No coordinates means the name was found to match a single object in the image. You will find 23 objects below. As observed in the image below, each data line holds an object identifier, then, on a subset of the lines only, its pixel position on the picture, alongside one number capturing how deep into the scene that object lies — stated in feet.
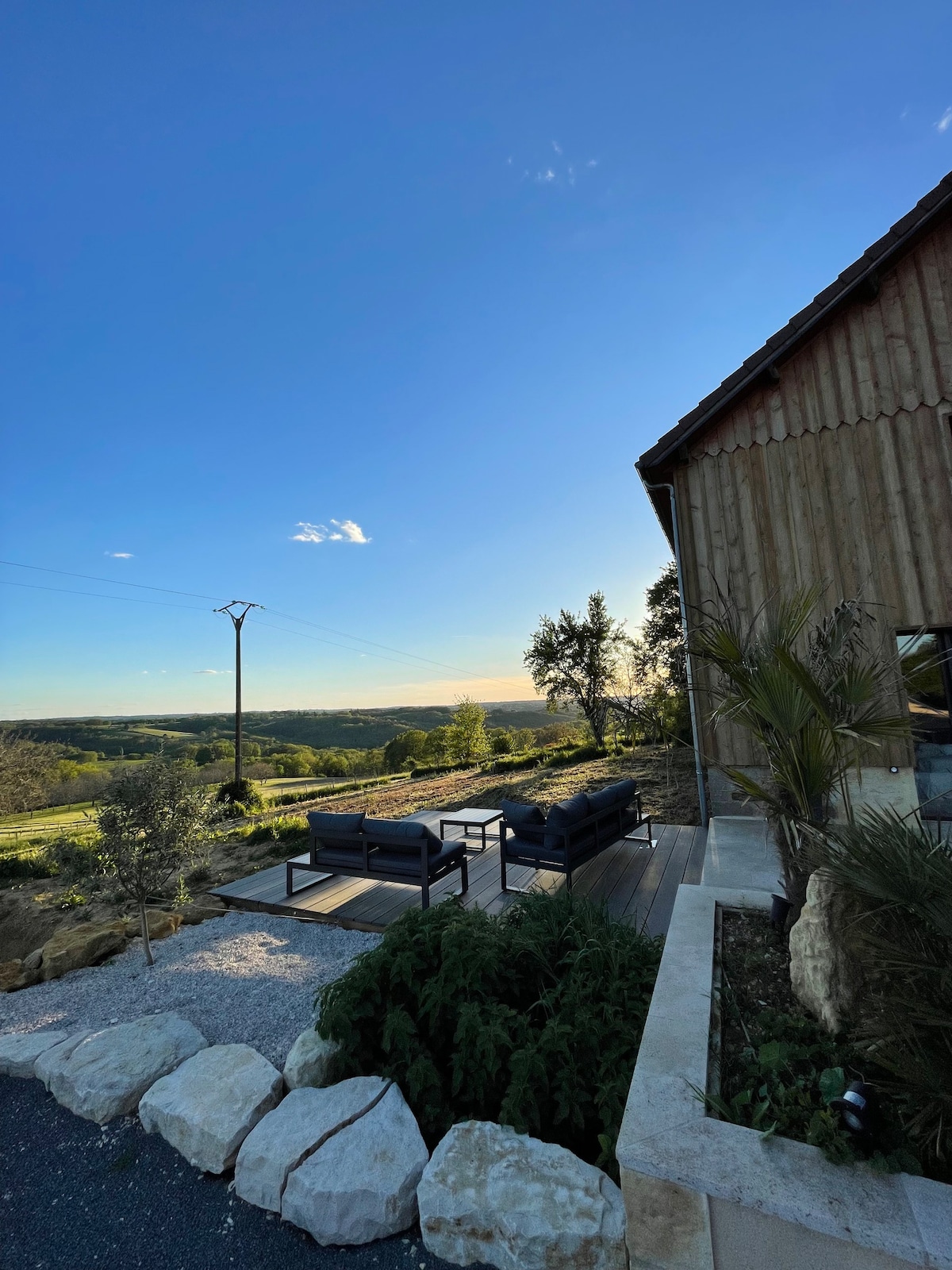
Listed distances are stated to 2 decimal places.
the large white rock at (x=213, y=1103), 7.04
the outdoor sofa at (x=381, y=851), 15.05
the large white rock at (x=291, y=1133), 6.48
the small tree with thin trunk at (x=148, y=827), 13.57
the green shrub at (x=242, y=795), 52.95
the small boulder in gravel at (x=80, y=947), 13.26
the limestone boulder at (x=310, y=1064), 8.12
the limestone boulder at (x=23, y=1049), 9.31
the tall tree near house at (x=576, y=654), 59.47
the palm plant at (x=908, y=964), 4.78
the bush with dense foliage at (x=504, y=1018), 6.97
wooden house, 17.57
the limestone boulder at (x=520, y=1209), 5.31
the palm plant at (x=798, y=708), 8.57
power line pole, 56.54
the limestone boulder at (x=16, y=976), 12.69
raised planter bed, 4.11
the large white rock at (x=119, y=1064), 8.16
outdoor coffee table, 20.38
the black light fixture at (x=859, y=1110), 4.80
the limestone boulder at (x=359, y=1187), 5.94
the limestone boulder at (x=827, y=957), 6.69
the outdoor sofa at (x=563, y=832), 15.01
